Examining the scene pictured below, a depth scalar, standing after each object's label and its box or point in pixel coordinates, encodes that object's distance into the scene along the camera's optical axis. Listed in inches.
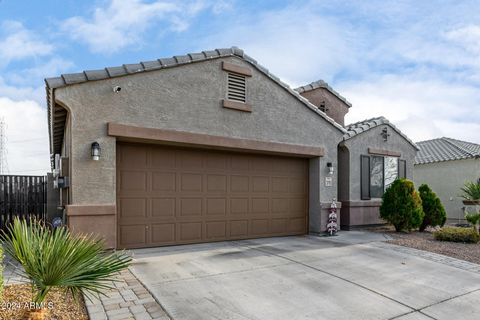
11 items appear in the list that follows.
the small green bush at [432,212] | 445.1
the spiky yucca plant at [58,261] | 128.5
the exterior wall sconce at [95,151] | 256.6
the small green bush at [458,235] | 368.2
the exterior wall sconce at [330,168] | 396.2
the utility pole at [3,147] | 1000.0
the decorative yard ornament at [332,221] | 386.9
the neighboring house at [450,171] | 653.3
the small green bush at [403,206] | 414.0
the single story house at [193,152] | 261.9
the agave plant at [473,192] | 532.0
